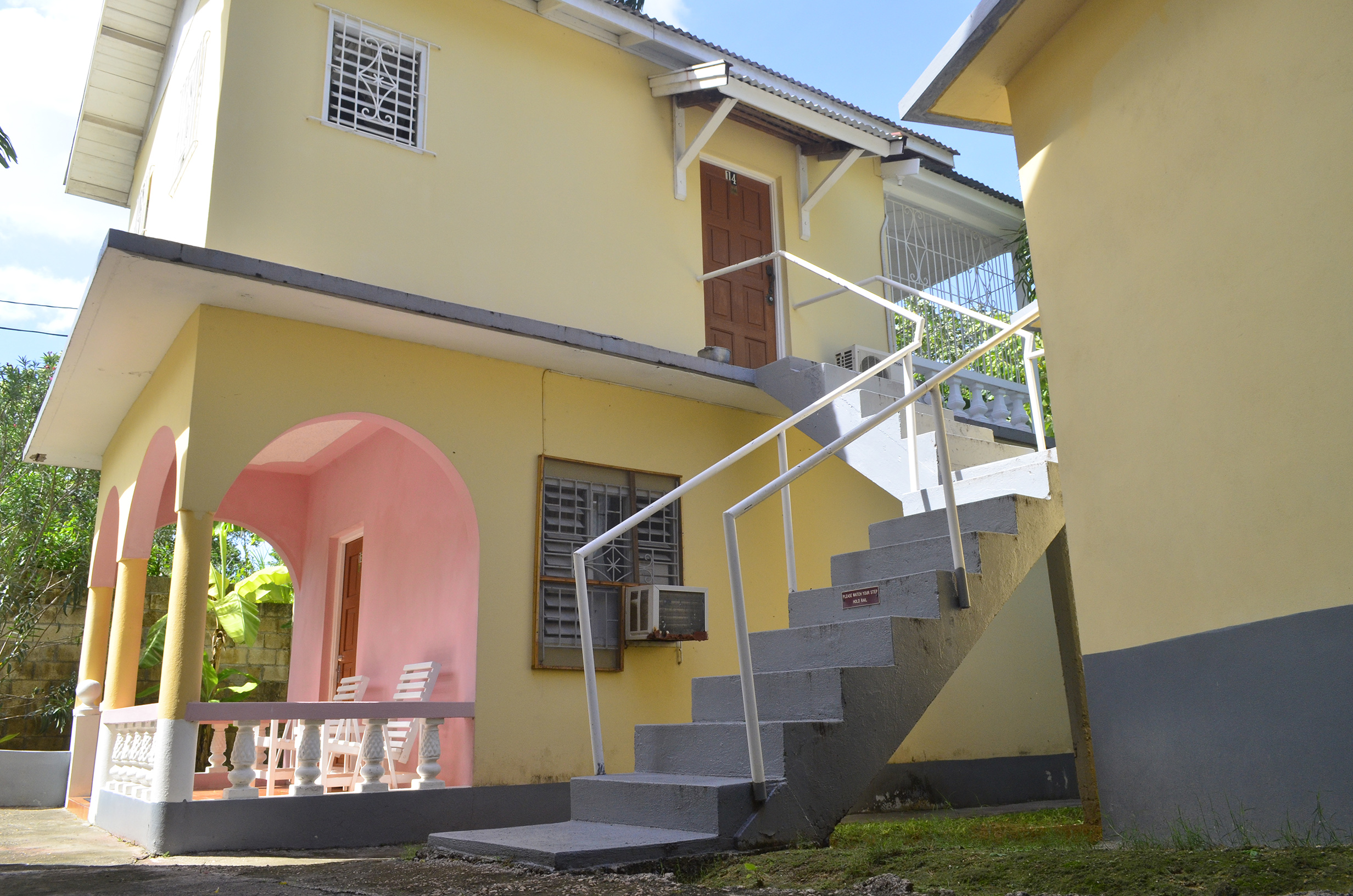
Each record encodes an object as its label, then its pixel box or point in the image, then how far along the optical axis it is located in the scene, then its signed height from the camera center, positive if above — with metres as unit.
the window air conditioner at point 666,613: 6.91 +0.74
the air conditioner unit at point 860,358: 8.93 +3.13
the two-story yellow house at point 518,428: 5.29 +2.14
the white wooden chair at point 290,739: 6.41 -0.04
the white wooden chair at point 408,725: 6.32 +0.03
